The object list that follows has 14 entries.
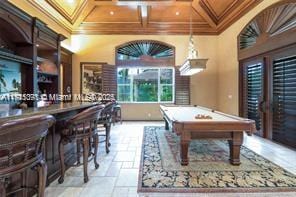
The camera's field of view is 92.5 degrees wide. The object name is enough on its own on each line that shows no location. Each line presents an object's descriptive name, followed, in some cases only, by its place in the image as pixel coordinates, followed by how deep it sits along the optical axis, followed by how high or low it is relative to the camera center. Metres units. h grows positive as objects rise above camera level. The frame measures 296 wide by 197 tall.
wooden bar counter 1.69 -0.74
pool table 2.21 -0.51
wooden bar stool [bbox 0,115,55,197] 0.92 -0.36
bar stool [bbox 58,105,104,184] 1.86 -0.45
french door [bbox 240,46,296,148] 3.05 +0.07
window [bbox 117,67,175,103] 6.12 +0.52
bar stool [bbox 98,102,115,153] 2.86 -0.46
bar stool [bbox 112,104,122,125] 5.58 -0.77
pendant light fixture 2.96 +0.71
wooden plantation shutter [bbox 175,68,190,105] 5.86 +0.29
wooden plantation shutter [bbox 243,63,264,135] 3.84 +0.13
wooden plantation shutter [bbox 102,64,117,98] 5.75 +0.73
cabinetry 2.96 +1.15
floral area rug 1.80 -1.13
